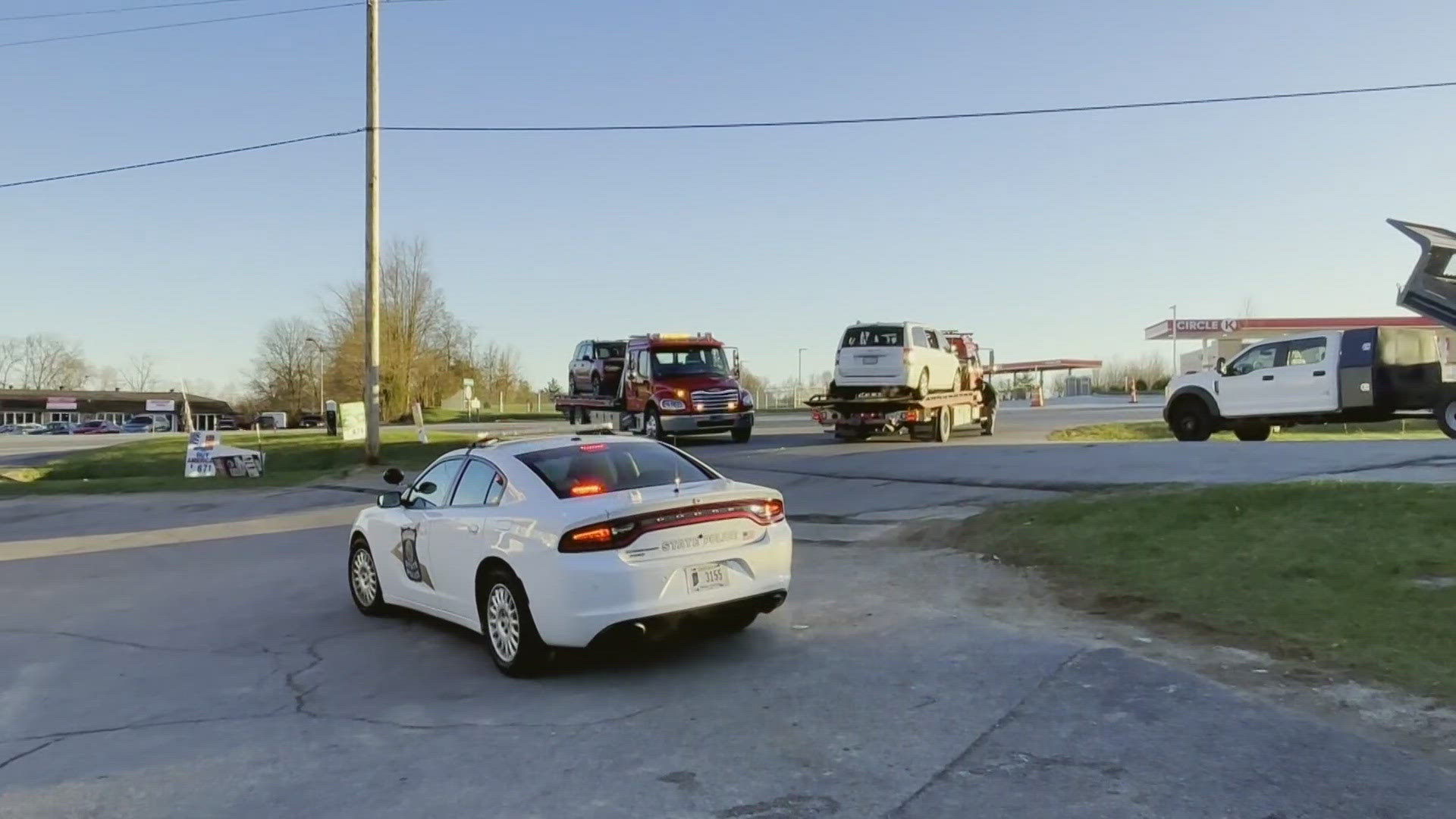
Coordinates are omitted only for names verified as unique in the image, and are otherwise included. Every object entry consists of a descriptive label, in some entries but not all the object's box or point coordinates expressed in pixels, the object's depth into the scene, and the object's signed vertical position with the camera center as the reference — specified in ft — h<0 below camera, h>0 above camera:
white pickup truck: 59.06 +1.00
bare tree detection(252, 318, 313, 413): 344.28 +14.09
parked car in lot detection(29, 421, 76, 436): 261.85 -2.56
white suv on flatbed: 73.97 +3.25
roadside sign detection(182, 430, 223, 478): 89.76 -3.56
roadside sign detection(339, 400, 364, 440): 93.86 -0.55
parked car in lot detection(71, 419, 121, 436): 255.84 -2.54
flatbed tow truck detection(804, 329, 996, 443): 73.82 -0.59
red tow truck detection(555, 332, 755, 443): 79.10 +1.39
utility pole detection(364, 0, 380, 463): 72.84 +13.86
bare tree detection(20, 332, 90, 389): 431.84 +19.71
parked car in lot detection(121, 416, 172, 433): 269.66 -1.99
